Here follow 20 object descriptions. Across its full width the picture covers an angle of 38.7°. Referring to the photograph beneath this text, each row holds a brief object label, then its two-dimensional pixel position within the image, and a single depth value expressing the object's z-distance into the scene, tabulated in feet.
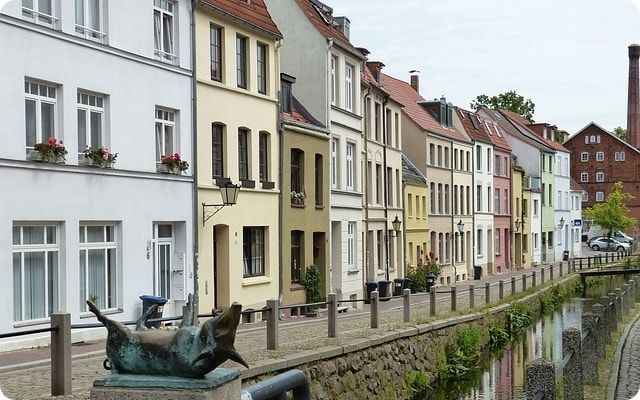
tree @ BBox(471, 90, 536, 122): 281.13
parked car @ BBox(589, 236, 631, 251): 236.75
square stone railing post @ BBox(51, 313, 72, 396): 31.71
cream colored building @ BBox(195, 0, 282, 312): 70.95
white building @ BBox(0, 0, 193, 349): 50.62
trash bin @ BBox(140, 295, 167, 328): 49.28
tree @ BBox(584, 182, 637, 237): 245.86
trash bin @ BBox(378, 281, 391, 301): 109.60
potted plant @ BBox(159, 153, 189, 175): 64.95
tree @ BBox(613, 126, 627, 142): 383.84
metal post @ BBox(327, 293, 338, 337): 52.89
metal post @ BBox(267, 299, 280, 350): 44.89
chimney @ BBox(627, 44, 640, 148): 293.02
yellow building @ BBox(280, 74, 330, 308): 85.87
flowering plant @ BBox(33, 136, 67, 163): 51.72
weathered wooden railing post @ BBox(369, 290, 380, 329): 61.57
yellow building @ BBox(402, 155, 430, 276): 131.64
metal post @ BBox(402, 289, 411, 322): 68.08
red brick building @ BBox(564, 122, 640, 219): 287.69
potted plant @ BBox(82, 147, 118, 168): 56.29
